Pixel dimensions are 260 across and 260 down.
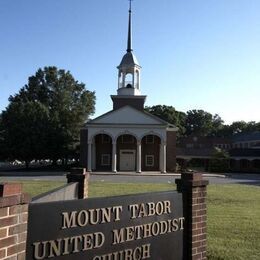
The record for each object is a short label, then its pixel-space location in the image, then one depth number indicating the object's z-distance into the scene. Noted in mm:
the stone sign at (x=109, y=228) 3008
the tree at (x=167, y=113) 63549
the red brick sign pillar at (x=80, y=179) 6171
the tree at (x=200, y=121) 87984
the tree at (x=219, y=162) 38679
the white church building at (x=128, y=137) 33614
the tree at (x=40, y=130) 37914
